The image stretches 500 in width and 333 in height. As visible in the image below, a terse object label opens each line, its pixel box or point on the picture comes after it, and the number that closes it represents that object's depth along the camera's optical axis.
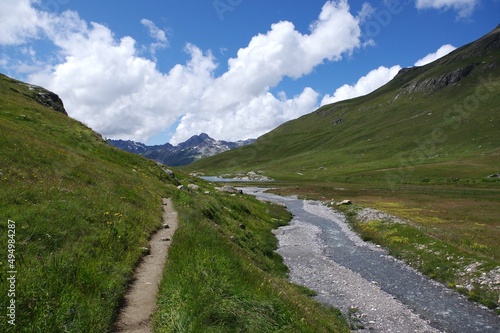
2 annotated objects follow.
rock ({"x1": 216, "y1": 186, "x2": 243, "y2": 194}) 75.66
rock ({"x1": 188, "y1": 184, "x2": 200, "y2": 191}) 49.86
